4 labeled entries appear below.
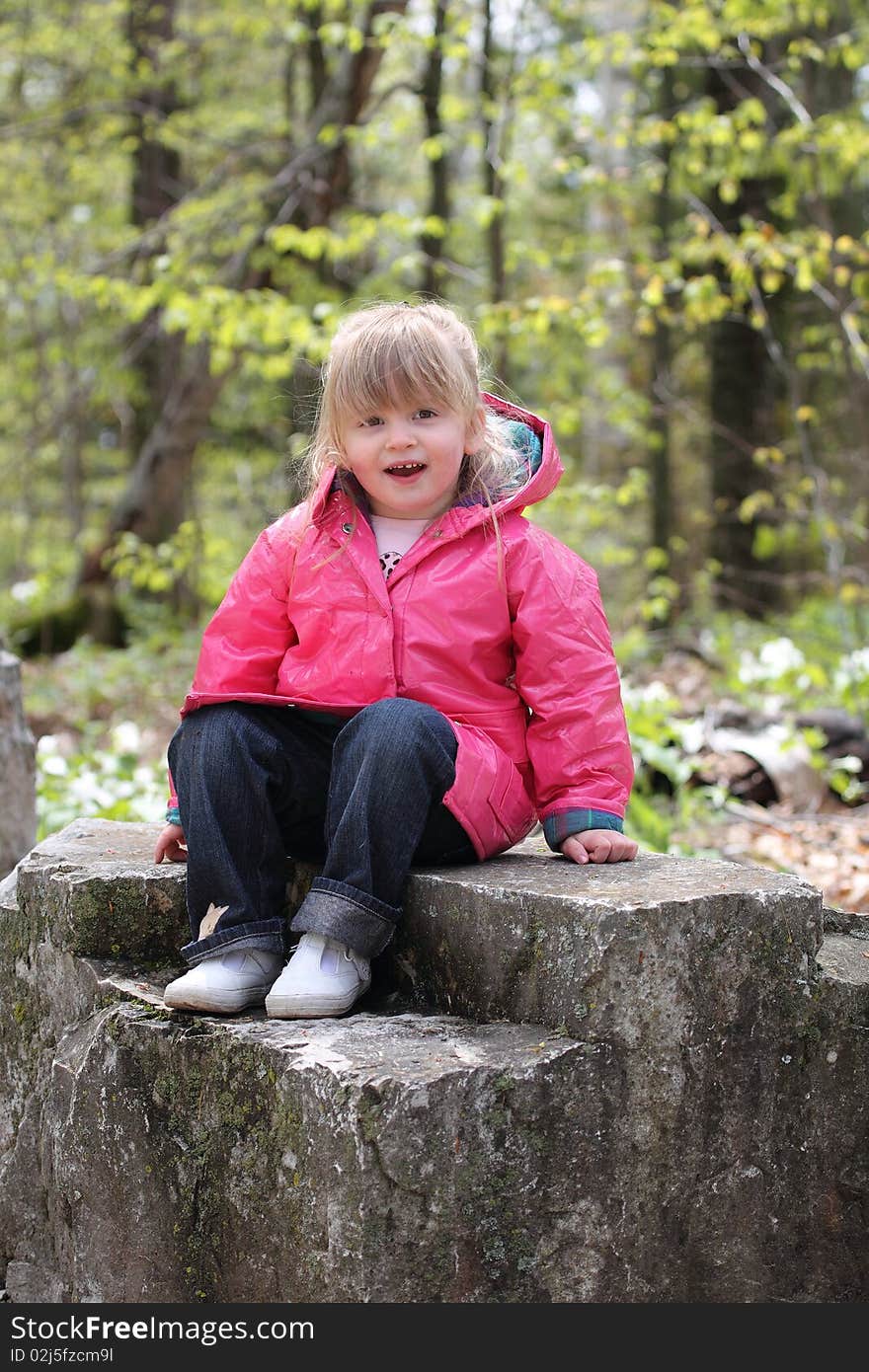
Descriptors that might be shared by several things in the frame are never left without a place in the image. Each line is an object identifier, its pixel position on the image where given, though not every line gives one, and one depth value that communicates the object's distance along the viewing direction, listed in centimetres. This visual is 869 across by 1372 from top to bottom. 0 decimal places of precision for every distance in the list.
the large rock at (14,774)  409
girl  254
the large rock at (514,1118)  214
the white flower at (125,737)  513
